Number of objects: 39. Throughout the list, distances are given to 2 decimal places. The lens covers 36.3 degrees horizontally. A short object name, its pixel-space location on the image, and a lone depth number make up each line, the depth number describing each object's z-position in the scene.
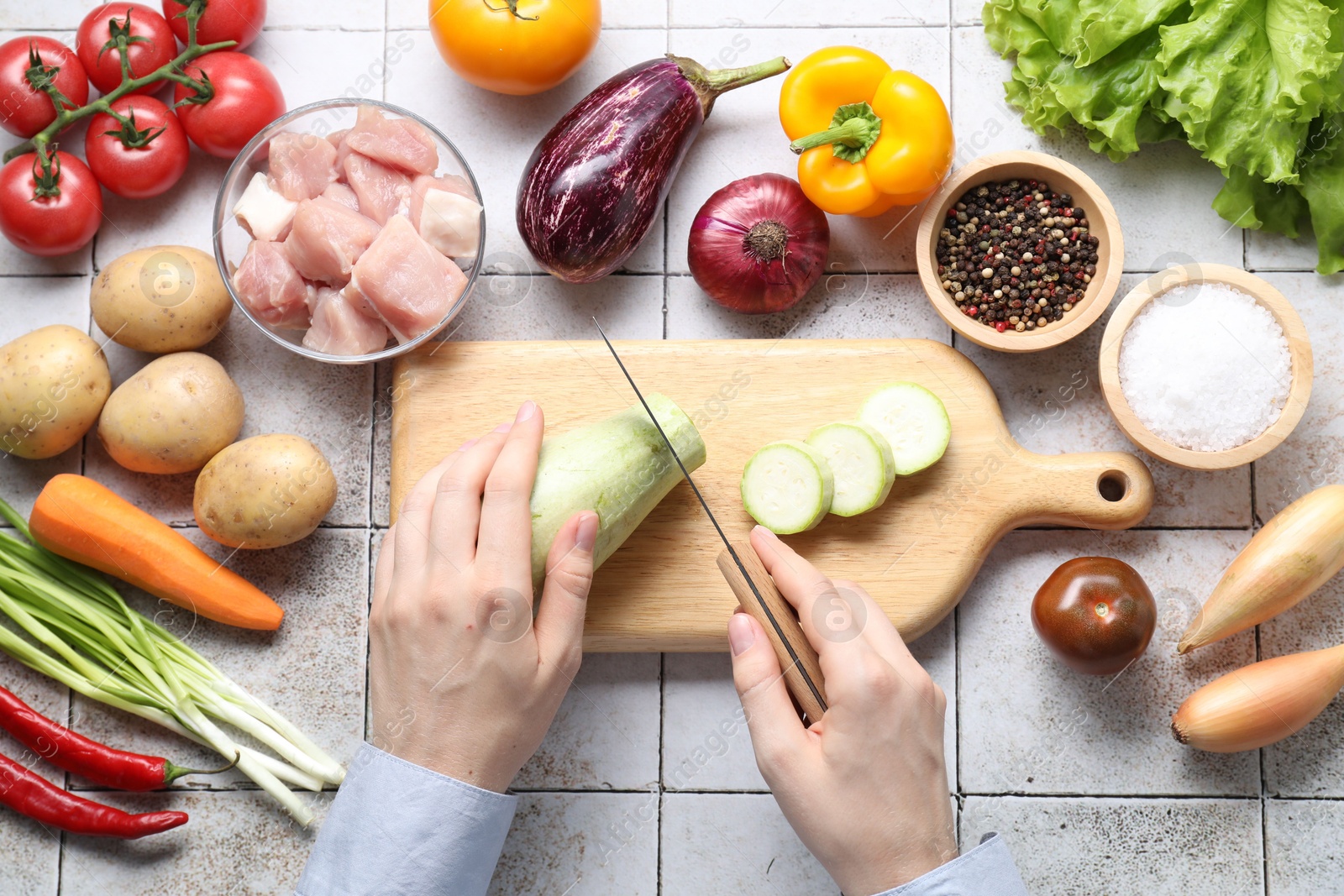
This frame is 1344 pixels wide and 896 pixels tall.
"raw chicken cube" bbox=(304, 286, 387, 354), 0.80
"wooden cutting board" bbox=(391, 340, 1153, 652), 0.81
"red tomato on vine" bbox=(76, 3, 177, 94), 0.82
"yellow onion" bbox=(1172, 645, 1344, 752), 0.80
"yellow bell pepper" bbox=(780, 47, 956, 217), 0.79
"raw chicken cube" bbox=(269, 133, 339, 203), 0.80
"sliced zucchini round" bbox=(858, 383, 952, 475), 0.80
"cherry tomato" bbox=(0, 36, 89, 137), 0.82
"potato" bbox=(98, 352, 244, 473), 0.80
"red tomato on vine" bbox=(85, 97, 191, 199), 0.82
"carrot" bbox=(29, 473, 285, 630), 0.81
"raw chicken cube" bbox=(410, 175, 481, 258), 0.80
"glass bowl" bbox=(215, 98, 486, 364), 0.80
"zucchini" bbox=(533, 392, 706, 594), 0.77
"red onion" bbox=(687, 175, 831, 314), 0.81
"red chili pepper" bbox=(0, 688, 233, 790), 0.81
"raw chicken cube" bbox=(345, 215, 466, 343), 0.79
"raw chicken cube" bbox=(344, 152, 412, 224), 0.80
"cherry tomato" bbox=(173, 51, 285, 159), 0.82
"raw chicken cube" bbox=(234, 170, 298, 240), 0.80
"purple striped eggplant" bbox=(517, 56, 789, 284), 0.80
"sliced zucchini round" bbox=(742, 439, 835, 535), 0.79
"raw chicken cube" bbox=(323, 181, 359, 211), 0.80
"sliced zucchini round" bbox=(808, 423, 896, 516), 0.79
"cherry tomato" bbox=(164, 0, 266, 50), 0.82
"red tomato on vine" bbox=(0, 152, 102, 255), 0.81
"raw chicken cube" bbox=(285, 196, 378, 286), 0.79
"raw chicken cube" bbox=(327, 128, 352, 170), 0.81
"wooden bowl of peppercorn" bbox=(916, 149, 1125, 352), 0.80
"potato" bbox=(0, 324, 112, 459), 0.80
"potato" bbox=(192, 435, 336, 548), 0.80
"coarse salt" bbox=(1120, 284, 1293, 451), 0.79
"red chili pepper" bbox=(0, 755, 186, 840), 0.81
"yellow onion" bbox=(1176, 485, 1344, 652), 0.80
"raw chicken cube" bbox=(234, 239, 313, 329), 0.80
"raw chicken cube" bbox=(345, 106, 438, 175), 0.80
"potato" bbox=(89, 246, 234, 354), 0.81
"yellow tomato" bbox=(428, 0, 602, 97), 0.80
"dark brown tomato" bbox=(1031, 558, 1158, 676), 0.79
